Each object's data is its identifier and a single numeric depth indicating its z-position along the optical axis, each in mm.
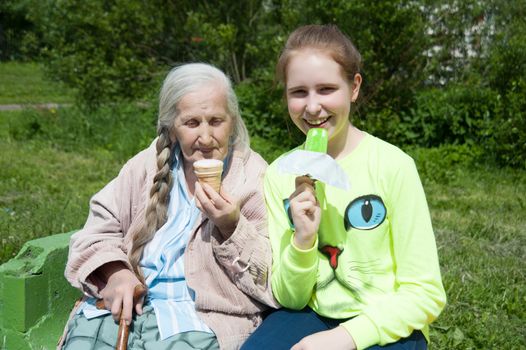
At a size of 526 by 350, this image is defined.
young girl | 2328
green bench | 2902
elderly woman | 2611
